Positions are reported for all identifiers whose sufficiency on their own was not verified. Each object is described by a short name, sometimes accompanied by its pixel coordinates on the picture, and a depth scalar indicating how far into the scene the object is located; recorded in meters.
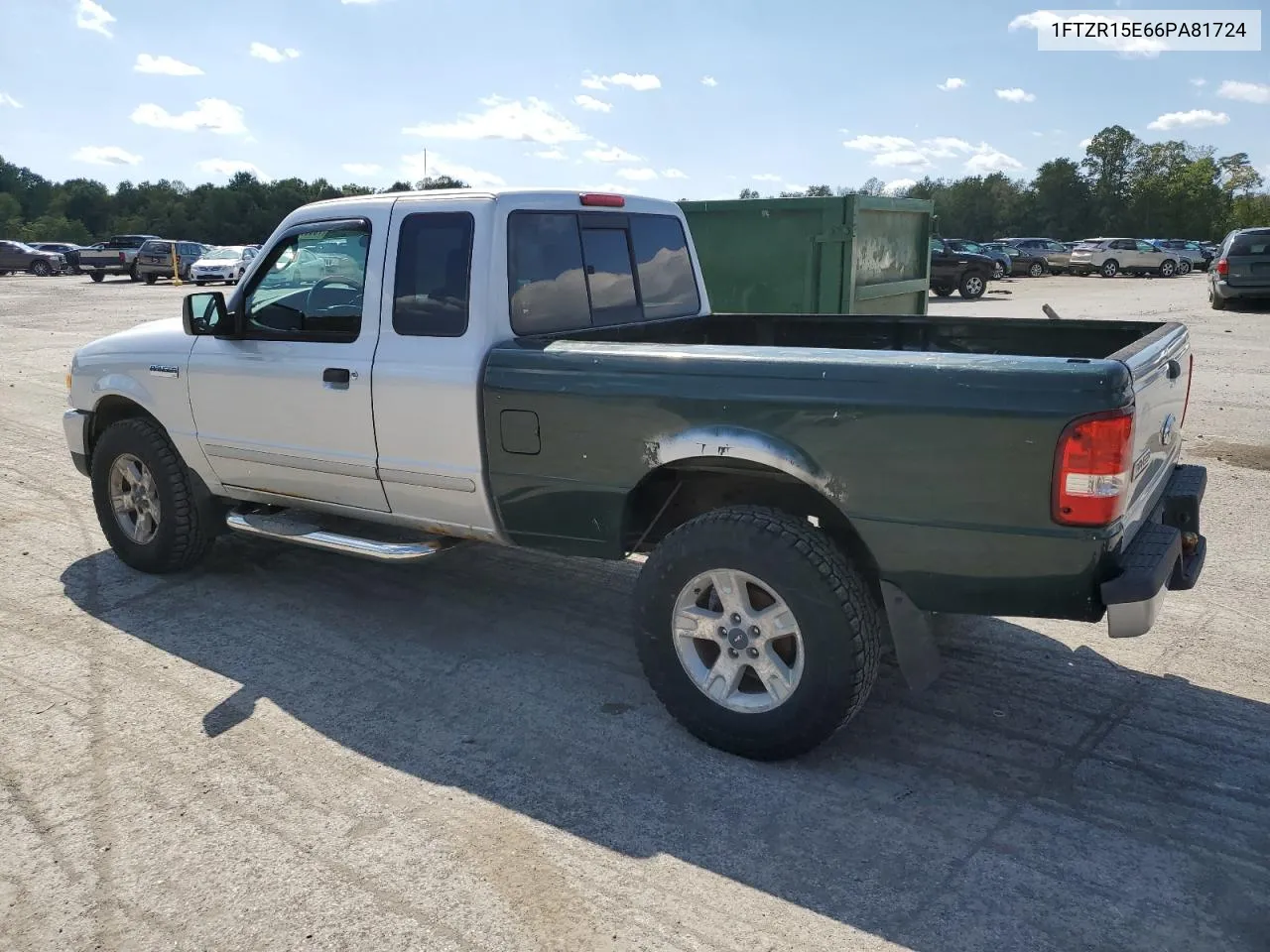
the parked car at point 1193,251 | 44.00
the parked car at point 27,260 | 44.41
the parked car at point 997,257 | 28.48
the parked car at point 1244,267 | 20.52
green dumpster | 8.64
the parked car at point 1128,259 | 41.53
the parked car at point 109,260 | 39.50
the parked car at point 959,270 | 27.28
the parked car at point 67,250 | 43.61
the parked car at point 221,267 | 33.81
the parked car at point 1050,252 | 43.50
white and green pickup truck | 3.18
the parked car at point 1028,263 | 42.56
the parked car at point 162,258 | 36.62
